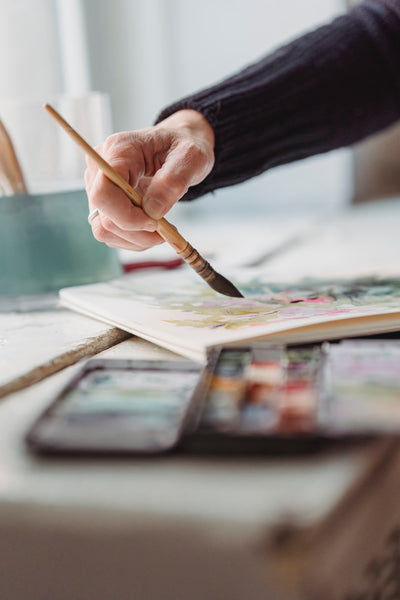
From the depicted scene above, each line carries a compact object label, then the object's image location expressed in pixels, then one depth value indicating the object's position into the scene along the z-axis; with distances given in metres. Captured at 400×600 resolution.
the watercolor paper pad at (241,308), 0.45
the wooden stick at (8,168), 0.65
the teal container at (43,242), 0.66
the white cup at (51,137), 0.68
